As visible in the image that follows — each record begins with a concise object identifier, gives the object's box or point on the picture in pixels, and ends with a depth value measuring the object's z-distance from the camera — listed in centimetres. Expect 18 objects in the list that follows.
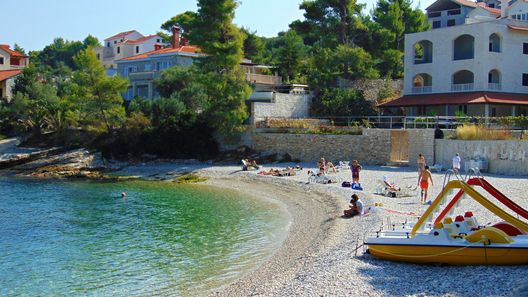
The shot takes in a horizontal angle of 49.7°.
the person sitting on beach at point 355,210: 2178
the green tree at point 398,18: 5881
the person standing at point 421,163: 2644
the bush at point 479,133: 3266
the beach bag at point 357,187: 2804
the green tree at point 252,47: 6988
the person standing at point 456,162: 2918
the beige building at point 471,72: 4438
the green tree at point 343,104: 4678
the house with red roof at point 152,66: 5767
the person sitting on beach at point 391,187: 2564
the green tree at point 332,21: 5359
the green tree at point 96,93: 4719
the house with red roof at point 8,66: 6612
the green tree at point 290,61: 5525
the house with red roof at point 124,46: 8669
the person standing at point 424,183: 2288
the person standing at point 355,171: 2830
